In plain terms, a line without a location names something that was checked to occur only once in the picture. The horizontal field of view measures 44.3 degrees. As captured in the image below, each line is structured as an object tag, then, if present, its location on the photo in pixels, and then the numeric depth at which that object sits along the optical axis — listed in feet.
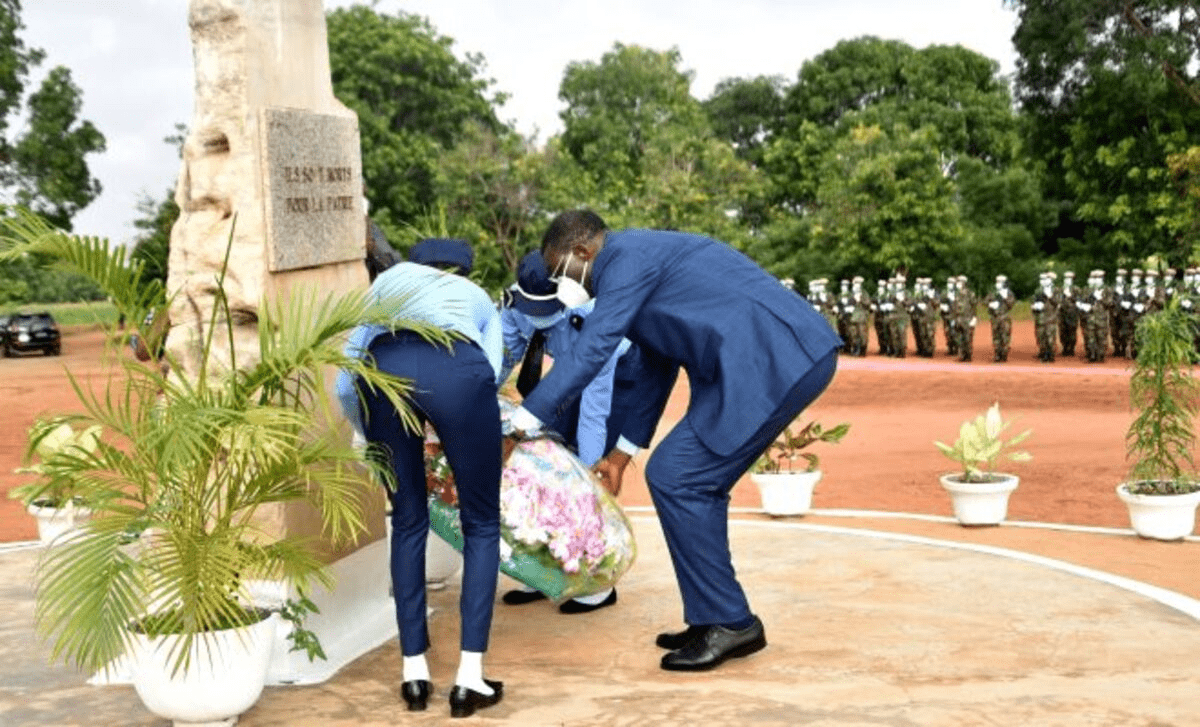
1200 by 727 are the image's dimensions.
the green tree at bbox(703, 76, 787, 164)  161.79
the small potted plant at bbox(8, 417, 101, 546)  14.38
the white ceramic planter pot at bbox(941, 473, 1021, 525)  26.84
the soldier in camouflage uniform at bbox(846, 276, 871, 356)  80.23
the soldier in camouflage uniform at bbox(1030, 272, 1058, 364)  71.15
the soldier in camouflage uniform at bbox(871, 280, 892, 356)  79.96
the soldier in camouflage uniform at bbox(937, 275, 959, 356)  73.97
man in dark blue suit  16.93
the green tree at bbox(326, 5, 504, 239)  127.03
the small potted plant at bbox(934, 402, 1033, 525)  26.94
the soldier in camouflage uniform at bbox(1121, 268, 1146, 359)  69.36
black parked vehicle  117.80
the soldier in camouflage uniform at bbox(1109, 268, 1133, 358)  70.85
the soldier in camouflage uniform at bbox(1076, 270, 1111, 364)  70.44
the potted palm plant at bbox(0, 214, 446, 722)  14.14
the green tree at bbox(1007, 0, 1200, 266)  100.22
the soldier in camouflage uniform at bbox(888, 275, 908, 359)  77.82
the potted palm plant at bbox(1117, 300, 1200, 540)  25.45
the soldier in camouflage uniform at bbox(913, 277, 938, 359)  77.56
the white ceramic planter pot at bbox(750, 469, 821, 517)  27.96
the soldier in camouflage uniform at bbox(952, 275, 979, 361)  72.95
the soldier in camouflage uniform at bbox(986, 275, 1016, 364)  72.69
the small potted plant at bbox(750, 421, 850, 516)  27.99
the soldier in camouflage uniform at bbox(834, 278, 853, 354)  81.56
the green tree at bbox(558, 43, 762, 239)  123.85
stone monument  17.31
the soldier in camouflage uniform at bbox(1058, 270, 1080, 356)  73.20
